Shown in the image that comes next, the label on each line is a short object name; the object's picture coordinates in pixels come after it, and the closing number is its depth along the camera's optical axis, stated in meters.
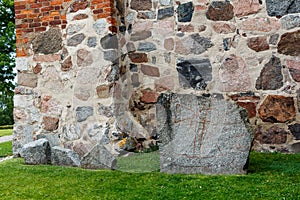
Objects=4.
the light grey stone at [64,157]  4.45
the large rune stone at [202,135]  3.56
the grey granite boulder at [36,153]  4.58
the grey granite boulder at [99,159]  4.16
